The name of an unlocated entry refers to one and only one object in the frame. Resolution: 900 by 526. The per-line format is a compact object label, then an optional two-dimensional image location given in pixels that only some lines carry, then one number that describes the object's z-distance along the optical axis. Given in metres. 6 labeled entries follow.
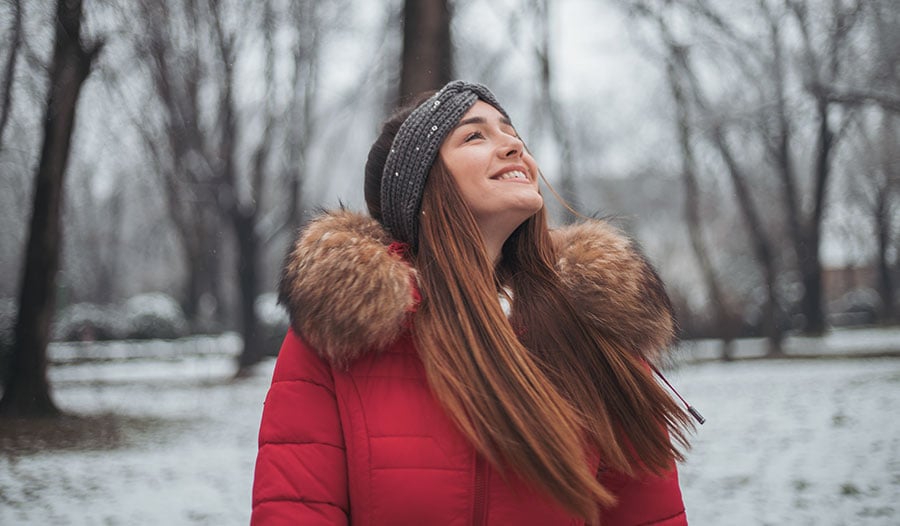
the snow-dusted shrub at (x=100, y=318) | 19.00
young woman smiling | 1.65
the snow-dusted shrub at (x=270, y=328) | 17.19
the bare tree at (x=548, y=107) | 6.07
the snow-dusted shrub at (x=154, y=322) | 22.86
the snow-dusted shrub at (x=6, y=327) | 5.95
